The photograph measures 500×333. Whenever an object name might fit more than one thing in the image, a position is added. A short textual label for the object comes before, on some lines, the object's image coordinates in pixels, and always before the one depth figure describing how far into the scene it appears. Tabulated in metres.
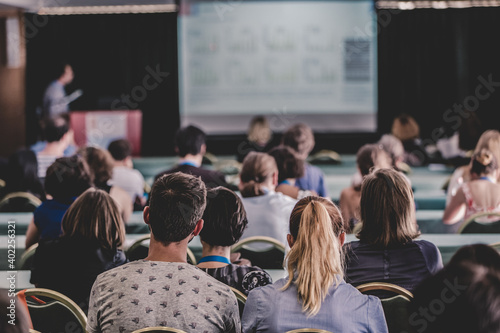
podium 8.94
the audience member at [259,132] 8.00
